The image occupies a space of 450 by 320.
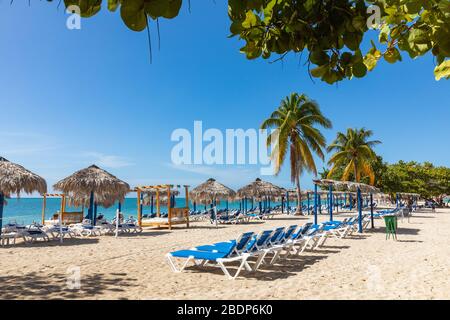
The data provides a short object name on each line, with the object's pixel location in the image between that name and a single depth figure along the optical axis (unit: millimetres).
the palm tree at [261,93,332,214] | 25219
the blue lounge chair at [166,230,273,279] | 6434
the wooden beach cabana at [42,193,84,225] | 17391
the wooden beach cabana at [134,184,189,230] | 17209
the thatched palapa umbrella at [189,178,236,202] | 24500
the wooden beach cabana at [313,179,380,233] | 13867
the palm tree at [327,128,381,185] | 32406
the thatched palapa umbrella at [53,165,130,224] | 16406
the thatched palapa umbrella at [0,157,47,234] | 12906
